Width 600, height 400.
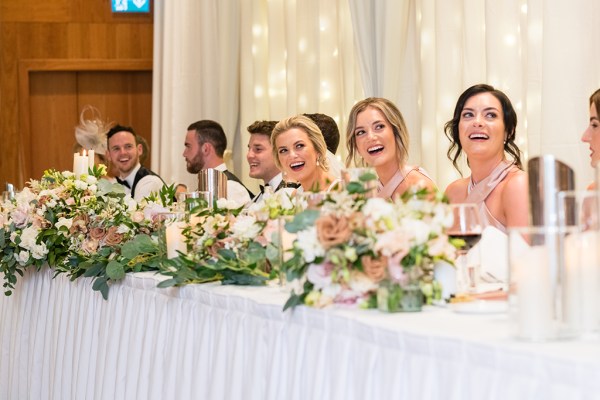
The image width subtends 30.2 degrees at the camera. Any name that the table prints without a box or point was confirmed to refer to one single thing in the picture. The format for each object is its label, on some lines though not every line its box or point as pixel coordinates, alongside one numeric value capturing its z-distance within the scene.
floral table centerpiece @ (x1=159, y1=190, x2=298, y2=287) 3.27
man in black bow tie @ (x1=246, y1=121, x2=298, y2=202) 6.76
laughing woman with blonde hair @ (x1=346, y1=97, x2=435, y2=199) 5.02
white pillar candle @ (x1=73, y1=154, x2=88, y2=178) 5.09
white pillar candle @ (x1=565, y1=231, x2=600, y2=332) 2.10
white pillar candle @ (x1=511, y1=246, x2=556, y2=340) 2.07
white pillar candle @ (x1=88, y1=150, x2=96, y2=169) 5.31
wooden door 11.46
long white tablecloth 2.02
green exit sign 11.45
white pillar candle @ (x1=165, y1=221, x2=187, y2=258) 3.69
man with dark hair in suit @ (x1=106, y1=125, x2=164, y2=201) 8.70
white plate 2.45
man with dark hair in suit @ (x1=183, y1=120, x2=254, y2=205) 8.10
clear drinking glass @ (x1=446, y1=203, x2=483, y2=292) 2.65
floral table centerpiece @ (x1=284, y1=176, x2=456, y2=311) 2.49
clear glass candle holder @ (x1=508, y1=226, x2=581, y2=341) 2.08
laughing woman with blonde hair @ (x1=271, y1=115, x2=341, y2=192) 5.52
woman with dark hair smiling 4.29
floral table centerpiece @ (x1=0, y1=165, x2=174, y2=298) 4.11
